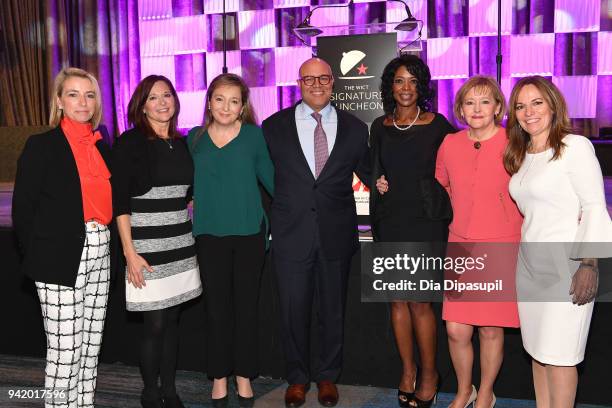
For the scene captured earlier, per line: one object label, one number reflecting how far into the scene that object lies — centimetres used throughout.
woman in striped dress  228
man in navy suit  246
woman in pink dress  220
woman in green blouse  243
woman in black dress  241
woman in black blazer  206
